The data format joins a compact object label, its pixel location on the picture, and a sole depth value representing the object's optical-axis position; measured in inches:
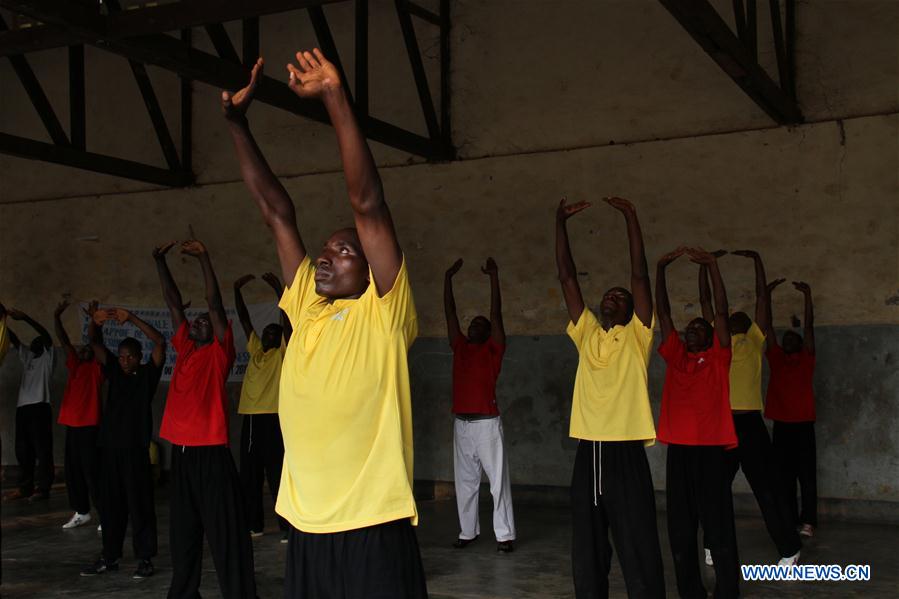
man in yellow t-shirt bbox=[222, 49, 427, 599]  99.9
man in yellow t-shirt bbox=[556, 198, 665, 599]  189.0
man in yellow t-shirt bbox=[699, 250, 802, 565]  238.1
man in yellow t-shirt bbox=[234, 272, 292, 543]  299.0
